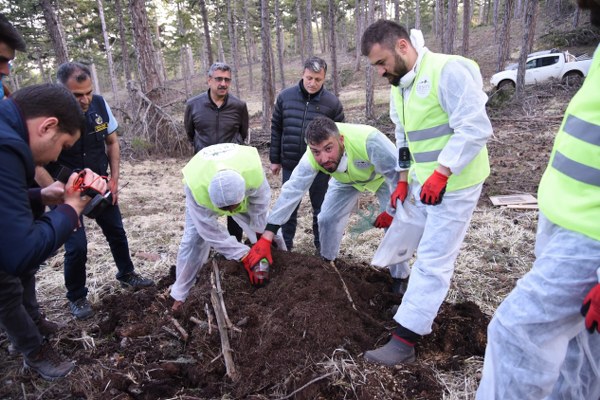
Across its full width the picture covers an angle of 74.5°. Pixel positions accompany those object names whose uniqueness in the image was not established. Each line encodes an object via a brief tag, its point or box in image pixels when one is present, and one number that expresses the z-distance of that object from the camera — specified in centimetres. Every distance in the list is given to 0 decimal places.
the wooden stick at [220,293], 255
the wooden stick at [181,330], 271
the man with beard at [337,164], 302
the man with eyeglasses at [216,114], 422
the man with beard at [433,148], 230
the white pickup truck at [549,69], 1396
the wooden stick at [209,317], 258
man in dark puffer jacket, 413
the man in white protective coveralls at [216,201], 277
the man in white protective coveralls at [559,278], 139
